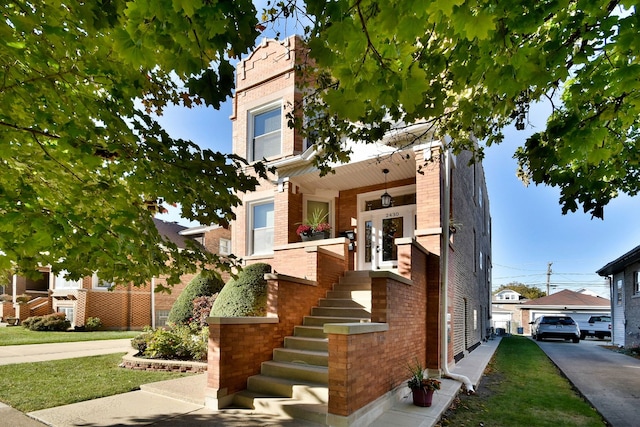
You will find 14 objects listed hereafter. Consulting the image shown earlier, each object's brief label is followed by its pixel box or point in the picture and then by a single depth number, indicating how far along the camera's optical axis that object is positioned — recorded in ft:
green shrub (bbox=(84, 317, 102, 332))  63.16
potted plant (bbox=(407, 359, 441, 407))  19.94
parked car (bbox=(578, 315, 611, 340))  99.14
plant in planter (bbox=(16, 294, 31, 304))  74.84
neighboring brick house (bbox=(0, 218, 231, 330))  65.50
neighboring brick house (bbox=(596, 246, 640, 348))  59.00
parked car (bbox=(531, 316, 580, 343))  75.25
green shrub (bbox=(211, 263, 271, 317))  27.53
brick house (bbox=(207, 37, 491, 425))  19.34
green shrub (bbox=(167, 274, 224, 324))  35.81
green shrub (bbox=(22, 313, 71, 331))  61.52
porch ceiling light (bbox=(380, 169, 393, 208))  33.58
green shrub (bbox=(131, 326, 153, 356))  32.75
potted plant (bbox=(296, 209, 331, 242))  34.53
